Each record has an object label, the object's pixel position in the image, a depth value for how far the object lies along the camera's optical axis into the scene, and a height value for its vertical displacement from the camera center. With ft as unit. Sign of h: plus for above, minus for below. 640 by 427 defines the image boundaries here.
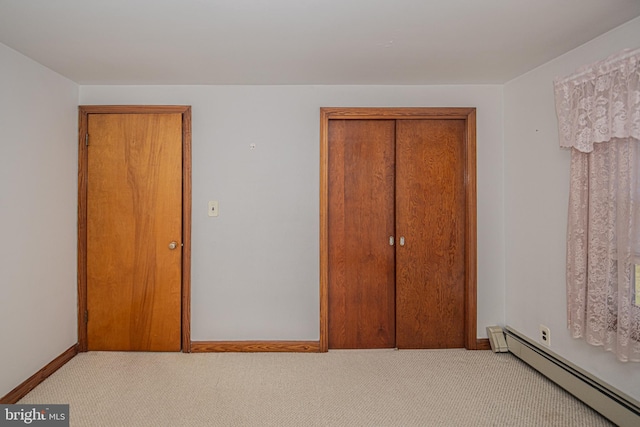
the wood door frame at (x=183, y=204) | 9.48 +0.16
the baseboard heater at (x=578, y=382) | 6.23 -3.46
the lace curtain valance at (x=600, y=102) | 5.90 +2.09
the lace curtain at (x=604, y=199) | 5.96 +0.28
